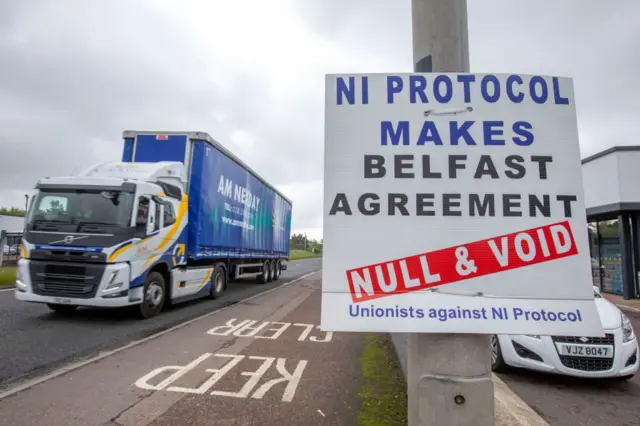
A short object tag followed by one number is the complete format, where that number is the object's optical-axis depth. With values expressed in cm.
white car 467
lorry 741
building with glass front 1429
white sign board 219
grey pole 212
